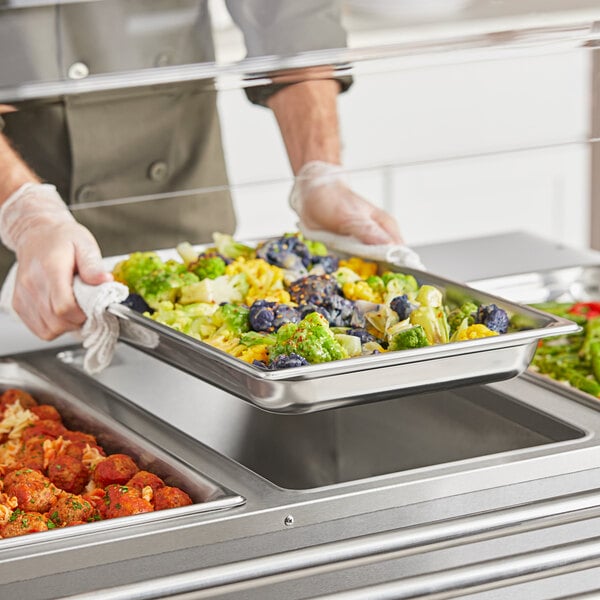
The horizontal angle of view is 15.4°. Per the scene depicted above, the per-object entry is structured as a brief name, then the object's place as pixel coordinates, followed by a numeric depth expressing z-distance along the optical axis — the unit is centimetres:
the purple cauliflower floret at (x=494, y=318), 224
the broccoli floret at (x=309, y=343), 215
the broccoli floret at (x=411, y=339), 219
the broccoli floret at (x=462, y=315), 228
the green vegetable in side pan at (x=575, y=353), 250
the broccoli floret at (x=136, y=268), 246
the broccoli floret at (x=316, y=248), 255
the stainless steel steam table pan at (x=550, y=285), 273
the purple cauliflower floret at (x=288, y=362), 212
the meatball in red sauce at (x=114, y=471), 220
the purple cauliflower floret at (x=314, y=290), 236
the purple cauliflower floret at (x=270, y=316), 228
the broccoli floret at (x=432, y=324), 226
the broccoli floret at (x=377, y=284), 241
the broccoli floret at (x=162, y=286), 240
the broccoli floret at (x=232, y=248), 256
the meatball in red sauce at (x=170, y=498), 214
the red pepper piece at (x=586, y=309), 266
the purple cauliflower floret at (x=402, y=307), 229
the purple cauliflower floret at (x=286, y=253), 250
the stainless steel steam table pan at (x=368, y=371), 210
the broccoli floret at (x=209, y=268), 246
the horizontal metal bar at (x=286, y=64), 235
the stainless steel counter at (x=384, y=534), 205
